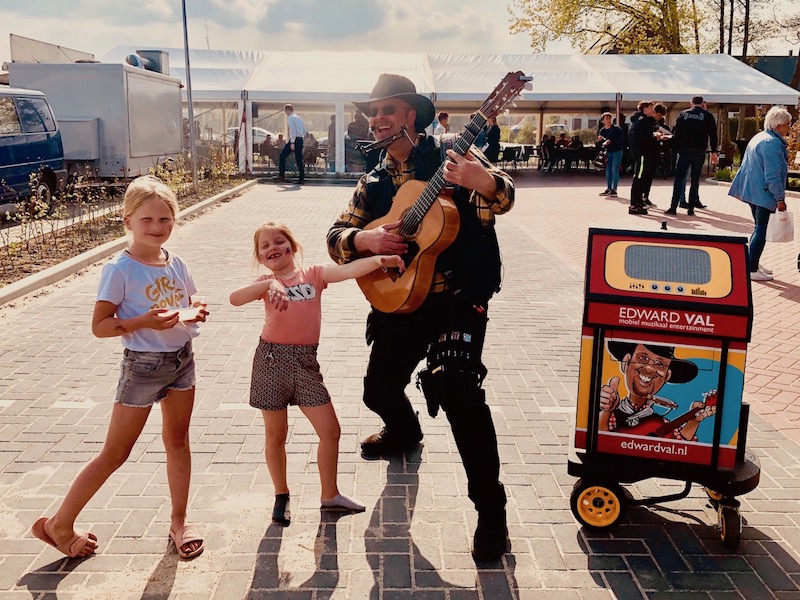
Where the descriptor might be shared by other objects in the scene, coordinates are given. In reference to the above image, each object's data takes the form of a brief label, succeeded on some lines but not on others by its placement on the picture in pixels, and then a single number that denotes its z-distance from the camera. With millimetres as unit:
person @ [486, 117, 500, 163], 15791
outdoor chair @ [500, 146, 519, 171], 26453
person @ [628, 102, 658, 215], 14141
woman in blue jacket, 8047
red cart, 3121
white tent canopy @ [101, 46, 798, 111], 23172
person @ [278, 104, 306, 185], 20812
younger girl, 3236
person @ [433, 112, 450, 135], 15798
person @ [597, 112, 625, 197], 17438
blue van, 12367
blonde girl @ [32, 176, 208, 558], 2840
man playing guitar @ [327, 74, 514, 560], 3109
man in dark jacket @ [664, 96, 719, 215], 13703
